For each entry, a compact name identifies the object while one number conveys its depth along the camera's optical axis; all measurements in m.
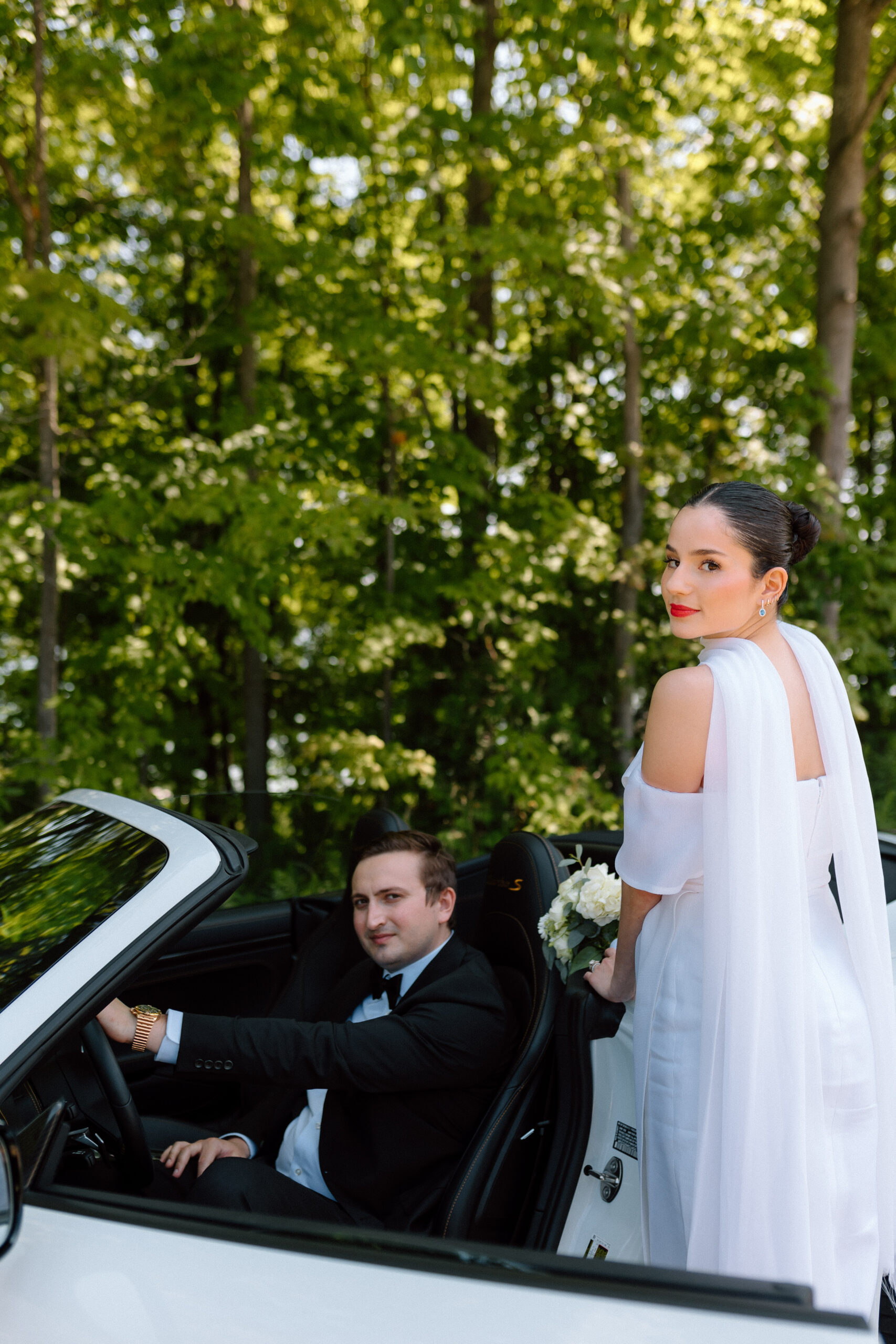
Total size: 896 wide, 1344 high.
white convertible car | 1.20
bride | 1.67
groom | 2.02
